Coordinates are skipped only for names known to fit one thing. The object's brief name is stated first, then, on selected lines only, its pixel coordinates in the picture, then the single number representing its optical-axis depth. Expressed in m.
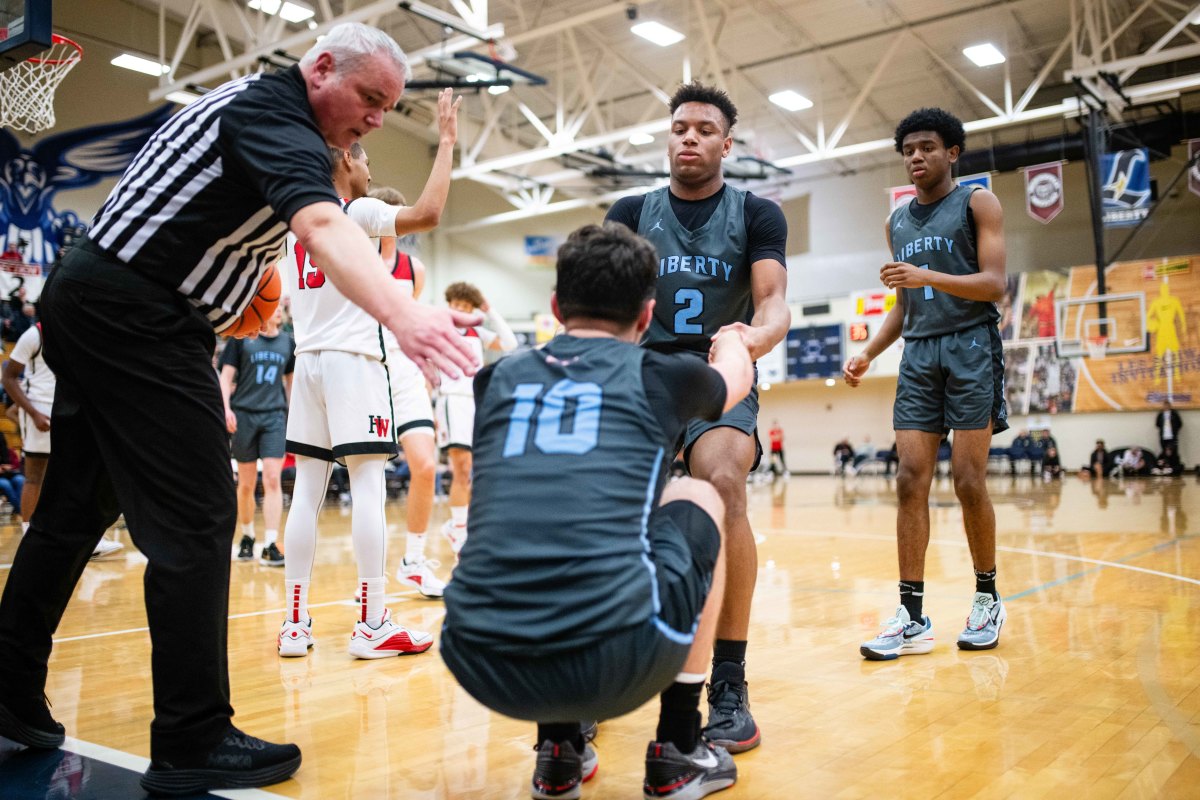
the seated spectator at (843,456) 20.91
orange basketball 2.69
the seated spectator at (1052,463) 19.20
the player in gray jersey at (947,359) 3.74
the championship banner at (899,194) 15.89
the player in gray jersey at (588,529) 1.67
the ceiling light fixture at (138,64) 15.48
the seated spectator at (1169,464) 18.58
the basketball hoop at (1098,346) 16.50
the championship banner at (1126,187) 15.54
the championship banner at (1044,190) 16.95
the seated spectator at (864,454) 20.89
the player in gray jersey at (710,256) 2.77
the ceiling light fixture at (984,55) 17.06
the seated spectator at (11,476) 11.48
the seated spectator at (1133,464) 18.88
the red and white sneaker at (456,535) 6.62
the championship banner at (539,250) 25.45
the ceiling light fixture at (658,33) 15.43
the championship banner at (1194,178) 15.38
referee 2.13
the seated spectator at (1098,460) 19.07
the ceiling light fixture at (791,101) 19.48
